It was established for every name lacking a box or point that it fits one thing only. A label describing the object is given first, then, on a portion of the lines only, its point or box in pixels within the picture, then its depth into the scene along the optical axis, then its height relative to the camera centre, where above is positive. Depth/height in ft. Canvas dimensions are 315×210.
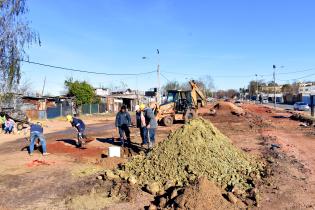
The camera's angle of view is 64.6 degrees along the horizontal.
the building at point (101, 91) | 156.34 +7.78
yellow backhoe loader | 55.25 -1.22
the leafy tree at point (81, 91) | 111.26 +5.68
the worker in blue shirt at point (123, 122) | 31.44 -2.46
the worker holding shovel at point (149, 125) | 30.09 -2.80
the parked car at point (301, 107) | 110.92 -4.35
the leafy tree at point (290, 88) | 251.52 +10.84
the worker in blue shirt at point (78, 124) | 31.84 -2.58
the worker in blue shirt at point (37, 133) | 29.65 -3.32
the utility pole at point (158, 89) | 94.35 +4.58
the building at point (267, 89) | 306.19 +11.69
